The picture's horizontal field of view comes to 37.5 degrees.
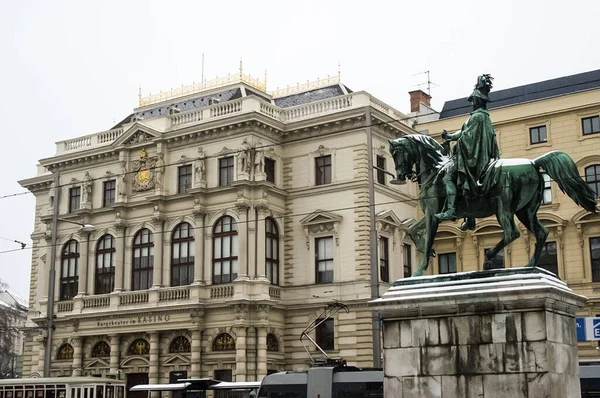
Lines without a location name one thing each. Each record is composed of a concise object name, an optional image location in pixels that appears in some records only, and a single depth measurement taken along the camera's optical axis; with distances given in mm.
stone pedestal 14562
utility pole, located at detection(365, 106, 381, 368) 32188
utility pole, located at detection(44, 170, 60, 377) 42494
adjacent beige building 42531
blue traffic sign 39250
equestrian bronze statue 16094
